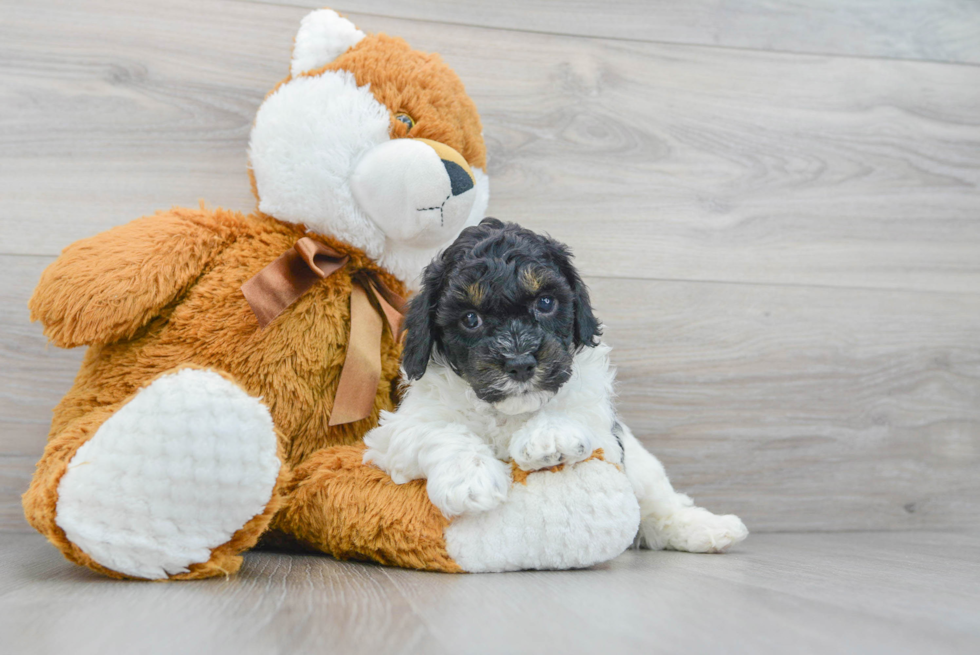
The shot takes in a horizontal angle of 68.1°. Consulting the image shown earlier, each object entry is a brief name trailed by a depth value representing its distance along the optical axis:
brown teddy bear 0.85
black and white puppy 0.92
